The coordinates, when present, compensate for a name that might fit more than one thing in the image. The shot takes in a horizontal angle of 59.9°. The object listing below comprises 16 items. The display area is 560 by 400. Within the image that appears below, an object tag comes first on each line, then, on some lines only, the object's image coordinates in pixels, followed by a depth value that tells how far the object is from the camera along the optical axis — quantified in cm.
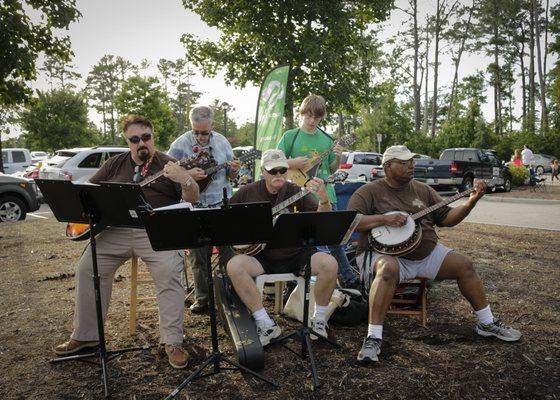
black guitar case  341
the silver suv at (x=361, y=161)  2153
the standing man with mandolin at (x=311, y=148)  471
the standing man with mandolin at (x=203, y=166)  453
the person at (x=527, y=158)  2169
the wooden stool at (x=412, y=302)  432
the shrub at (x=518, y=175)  2114
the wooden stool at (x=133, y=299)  424
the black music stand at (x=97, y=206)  311
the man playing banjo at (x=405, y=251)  385
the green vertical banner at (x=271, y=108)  811
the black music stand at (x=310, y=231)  329
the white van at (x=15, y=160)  2003
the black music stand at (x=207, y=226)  289
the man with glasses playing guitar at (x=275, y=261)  378
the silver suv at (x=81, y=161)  1356
